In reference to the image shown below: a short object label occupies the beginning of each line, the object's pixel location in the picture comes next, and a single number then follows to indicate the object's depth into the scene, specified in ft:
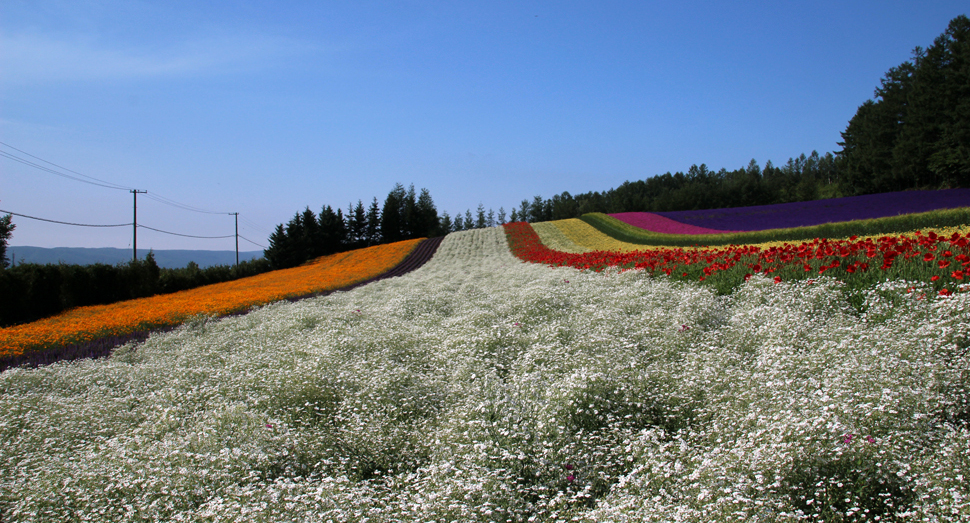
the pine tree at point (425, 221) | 235.20
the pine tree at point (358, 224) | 222.48
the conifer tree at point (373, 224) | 229.25
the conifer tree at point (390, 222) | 225.56
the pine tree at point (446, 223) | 376.87
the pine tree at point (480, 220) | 415.29
